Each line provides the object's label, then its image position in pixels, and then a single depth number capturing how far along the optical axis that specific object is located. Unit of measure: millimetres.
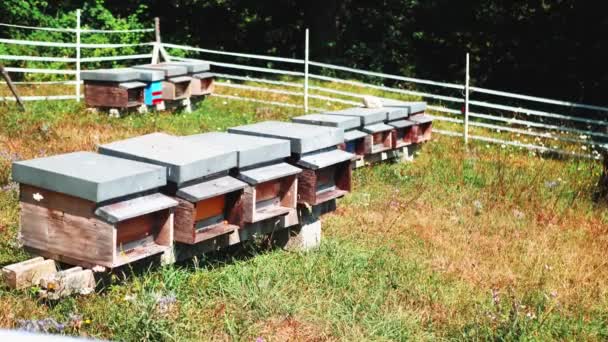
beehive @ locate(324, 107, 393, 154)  9602
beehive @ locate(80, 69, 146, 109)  11914
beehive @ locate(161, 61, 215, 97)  13547
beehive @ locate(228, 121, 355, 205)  6109
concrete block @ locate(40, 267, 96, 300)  4684
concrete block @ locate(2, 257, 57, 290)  4742
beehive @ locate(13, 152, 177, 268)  4648
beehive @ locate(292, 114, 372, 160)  8602
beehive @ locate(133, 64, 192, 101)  12836
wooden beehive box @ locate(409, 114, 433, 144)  10750
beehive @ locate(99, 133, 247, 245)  5090
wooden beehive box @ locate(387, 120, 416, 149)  10281
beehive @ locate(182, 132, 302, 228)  5539
